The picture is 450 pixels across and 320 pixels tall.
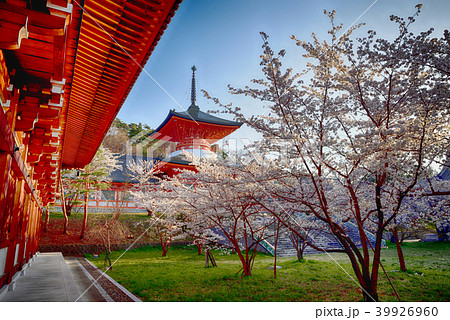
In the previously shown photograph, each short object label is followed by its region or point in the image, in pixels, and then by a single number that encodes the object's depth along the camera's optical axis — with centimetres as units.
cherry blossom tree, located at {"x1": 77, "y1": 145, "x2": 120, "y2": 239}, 1422
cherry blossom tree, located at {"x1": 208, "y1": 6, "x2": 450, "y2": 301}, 356
